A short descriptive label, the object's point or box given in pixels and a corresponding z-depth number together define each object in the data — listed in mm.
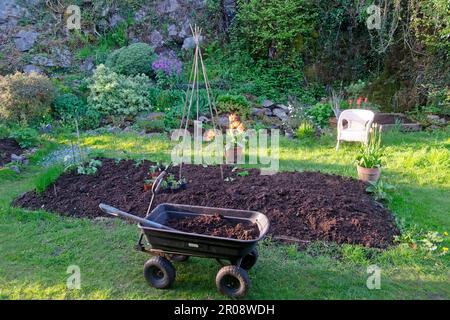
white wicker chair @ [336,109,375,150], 7407
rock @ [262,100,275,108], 10101
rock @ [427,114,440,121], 9294
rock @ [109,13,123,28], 12906
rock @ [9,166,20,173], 6828
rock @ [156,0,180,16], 13039
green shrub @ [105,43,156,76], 10773
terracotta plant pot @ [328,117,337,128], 9055
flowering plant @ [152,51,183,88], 10573
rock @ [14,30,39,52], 11977
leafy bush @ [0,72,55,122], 8586
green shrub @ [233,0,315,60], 11227
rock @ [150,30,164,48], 12539
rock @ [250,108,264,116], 9545
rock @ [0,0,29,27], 12734
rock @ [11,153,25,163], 7156
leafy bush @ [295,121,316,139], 8281
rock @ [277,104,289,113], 9961
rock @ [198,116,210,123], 9070
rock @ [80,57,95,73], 11602
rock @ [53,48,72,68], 11664
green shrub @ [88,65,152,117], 9484
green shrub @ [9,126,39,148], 7891
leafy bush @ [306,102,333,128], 8734
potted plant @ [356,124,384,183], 6004
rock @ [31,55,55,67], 11336
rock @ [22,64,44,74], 10961
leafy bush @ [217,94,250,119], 9305
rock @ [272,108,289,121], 9531
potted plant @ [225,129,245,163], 6828
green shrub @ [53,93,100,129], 9203
